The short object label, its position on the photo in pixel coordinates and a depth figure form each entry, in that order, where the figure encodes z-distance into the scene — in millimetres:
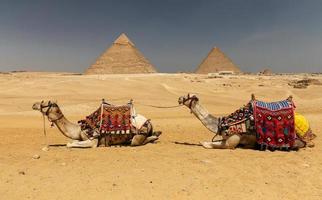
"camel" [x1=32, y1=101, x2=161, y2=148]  8859
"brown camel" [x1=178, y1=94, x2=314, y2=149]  8672
